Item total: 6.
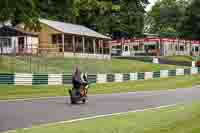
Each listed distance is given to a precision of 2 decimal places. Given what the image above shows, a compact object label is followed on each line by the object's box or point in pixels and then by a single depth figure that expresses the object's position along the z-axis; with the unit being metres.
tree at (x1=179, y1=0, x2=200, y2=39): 105.62
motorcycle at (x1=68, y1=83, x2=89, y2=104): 21.19
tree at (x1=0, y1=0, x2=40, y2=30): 36.06
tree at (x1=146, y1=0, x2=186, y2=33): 126.19
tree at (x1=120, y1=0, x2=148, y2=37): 94.56
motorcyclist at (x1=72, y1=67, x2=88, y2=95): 21.34
